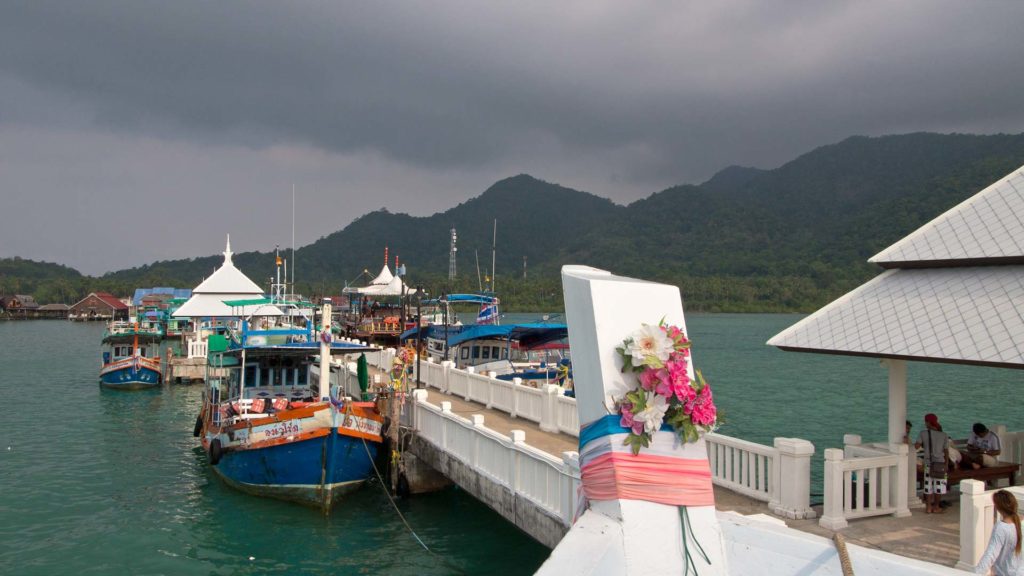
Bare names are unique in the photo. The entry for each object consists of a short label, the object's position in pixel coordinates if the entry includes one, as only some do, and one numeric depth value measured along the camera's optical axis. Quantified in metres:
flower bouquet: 5.52
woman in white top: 6.05
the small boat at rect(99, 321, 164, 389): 42.53
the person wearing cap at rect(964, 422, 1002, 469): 10.73
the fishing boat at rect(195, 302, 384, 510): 17.38
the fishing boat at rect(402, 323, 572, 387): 28.55
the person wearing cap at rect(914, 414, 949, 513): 9.53
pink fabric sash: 5.51
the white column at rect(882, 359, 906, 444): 10.07
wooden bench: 9.88
